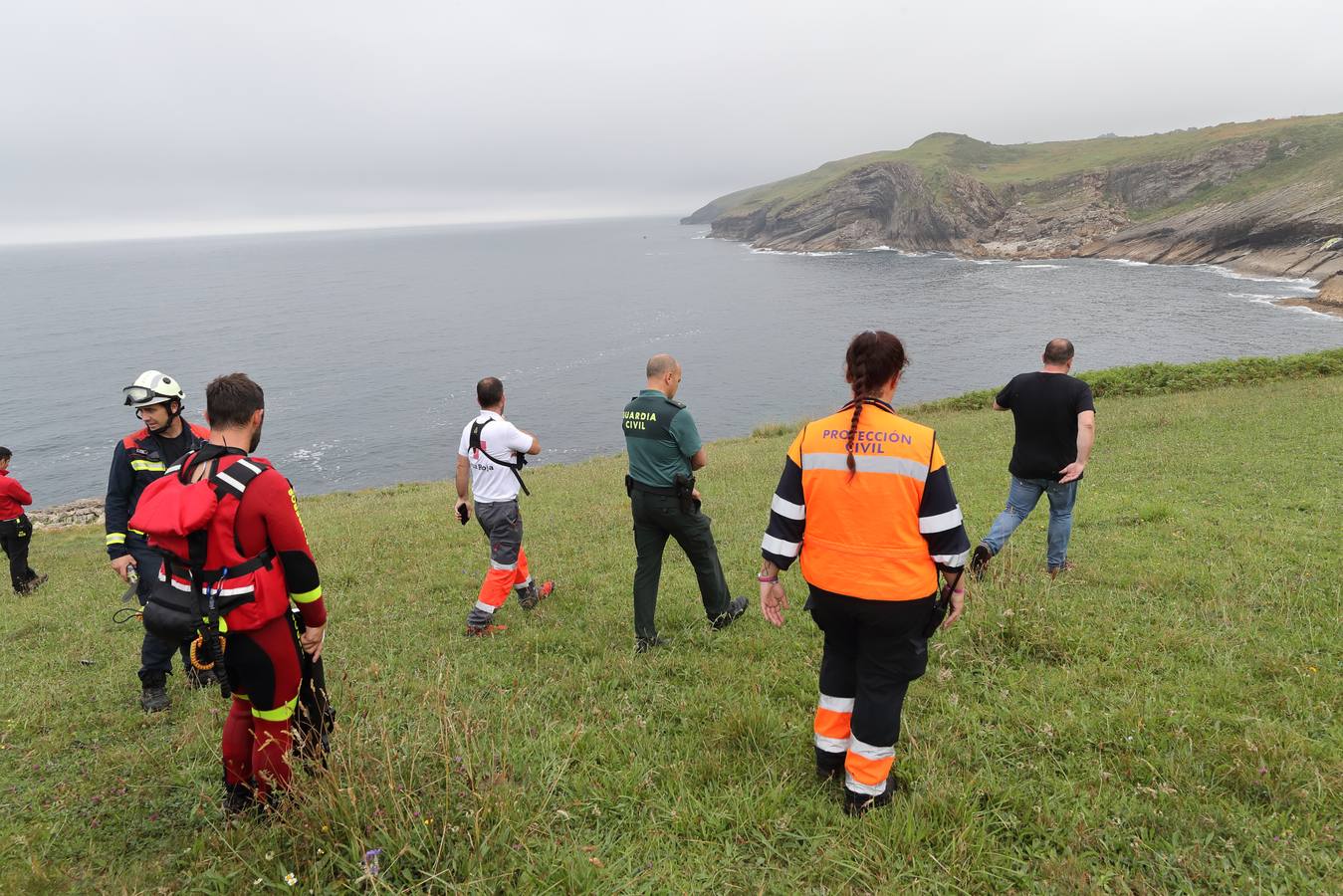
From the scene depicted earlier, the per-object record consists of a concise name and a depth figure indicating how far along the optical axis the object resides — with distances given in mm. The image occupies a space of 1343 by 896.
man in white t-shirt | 7176
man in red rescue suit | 3496
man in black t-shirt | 7164
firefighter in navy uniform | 5891
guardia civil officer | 6227
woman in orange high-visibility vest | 3619
